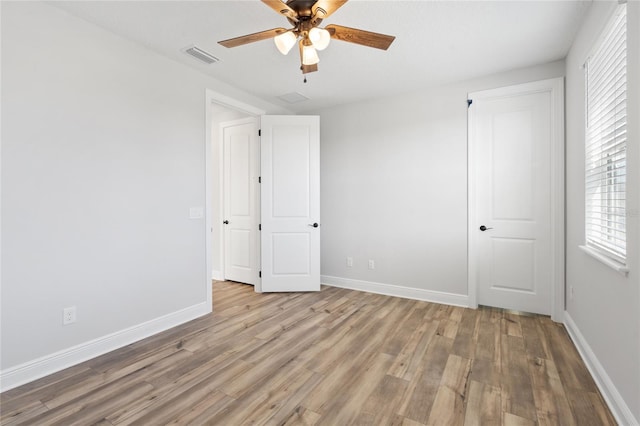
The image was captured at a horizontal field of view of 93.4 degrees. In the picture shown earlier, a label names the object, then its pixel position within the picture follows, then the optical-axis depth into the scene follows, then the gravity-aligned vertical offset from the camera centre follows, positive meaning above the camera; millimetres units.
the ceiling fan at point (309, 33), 1776 +1115
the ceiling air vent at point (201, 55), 2732 +1447
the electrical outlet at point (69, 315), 2227 -795
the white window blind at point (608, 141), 1714 +426
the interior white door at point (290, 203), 4074 +68
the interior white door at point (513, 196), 3096 +121
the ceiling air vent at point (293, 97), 3903 +1482
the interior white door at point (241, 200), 4289 +123
